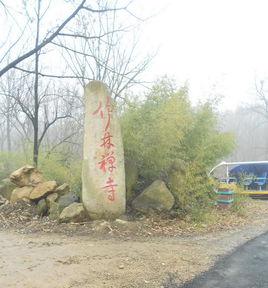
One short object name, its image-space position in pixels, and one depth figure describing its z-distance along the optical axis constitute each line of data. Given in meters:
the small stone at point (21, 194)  10.19
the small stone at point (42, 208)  9.36
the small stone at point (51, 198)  9.37
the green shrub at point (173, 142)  9.00
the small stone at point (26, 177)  10.38
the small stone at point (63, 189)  9.72
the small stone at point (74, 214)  8.35
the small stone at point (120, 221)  8.01
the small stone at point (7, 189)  11.44
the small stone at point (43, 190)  9.73
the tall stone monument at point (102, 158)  8.30
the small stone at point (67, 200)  8.92
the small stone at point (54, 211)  8.81
